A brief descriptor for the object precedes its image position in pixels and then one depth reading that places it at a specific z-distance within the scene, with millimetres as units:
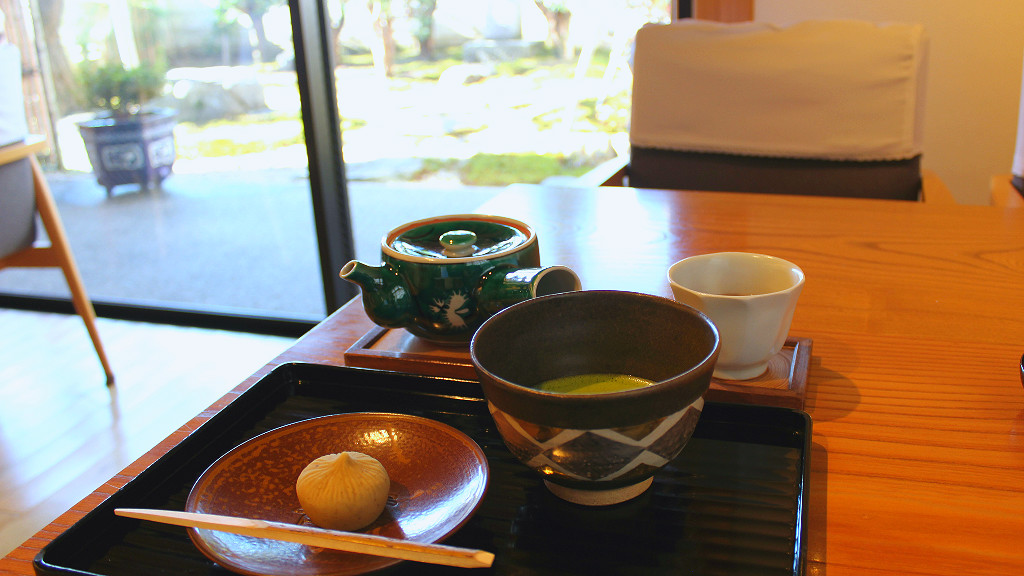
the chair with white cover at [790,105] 1324
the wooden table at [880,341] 428
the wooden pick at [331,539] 358
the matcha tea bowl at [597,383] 396
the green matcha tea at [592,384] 497
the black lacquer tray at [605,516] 395
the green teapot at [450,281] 592
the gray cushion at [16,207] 1841
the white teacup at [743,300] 533
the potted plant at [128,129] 2129
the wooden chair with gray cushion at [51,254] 1920
